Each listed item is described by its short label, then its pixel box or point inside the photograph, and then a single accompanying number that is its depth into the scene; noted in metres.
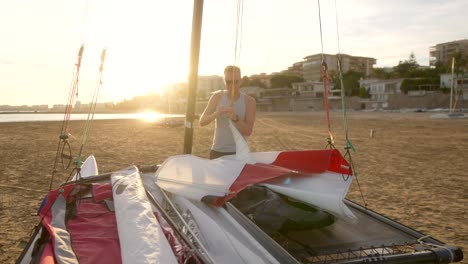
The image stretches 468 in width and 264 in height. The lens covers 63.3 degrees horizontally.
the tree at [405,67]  95.30
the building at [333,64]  121.35
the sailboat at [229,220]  2.18
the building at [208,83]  130.38
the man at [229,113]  3.92
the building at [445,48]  125.19
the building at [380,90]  77.46
